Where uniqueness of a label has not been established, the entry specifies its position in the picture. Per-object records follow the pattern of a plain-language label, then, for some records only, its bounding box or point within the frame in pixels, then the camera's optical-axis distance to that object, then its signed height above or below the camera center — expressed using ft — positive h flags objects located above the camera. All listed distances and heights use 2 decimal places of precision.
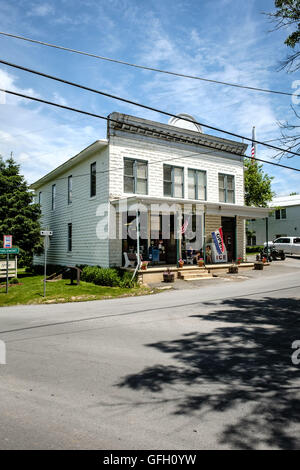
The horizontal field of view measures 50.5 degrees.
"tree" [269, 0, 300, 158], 30.04 +22.14
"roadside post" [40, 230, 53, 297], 45.14 +1.05
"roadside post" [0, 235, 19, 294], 48.98 +0.07
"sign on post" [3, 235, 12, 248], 48.93 +0.84
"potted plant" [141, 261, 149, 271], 54.39 -3.49
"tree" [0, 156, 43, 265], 75.51 +8.39
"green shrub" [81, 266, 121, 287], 52.54 -5.21
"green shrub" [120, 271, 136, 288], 51.06 -5.70
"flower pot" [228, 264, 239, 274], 64.44 -4.86
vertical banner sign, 70.90 -0.86
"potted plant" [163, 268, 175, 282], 54.80 -5.30
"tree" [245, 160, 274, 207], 135.13 +24.77
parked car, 99.19 -0.07
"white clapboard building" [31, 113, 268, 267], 58.59 +10.76
